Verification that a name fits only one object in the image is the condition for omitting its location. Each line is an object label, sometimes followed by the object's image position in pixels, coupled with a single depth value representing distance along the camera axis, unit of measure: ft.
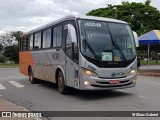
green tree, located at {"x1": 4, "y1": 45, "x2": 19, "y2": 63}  113.43
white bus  18.98
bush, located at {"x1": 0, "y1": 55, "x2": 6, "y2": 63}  114.09
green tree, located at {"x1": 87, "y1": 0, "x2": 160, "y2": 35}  90.70
